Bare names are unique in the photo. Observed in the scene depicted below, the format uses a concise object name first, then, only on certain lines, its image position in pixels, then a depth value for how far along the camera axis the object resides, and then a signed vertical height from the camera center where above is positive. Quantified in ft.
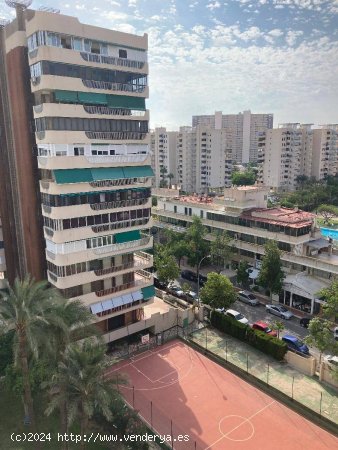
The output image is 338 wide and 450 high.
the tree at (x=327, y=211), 320.09 -62.45
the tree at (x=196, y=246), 187.52 -51.97
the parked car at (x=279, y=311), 149.48 -67.42
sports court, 89.15 -69.20
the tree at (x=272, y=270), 153.58 -52.75
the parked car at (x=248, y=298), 161.38 -67.22
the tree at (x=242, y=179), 447.01 -48.95
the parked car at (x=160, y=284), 178.12 -67.25
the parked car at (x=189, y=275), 193.34 -68.41
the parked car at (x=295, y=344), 123.85 -66.50
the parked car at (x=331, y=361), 109.64 -65.42
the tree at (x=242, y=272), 168.35 -58.34
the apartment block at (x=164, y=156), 435.53 -21.39
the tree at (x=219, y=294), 141.38 -56.41
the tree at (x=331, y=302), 110.32 -47.02
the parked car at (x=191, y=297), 164.96 -67.63
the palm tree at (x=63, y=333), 71.92 -42.96
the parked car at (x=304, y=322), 143.02 -67.93
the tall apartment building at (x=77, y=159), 106.01 -5.97
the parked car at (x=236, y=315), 143.02 -65.96
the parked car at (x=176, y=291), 169.23 -67.51
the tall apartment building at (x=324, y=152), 418.88 -18.58
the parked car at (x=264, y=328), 136.05 -66.53
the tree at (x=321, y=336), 104.73 -53.89
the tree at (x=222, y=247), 179.32 -50.77
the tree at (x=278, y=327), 122.93 -59.88
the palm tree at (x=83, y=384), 69.10 -44.02
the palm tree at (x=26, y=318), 80.79 -37.20
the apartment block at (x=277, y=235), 154.30 -44.28
